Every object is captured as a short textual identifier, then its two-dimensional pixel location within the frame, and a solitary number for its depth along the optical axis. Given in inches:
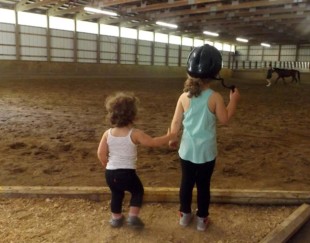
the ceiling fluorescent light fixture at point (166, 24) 952.1
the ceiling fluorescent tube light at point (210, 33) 1166.6
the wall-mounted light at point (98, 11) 761.4
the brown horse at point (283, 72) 884.0
